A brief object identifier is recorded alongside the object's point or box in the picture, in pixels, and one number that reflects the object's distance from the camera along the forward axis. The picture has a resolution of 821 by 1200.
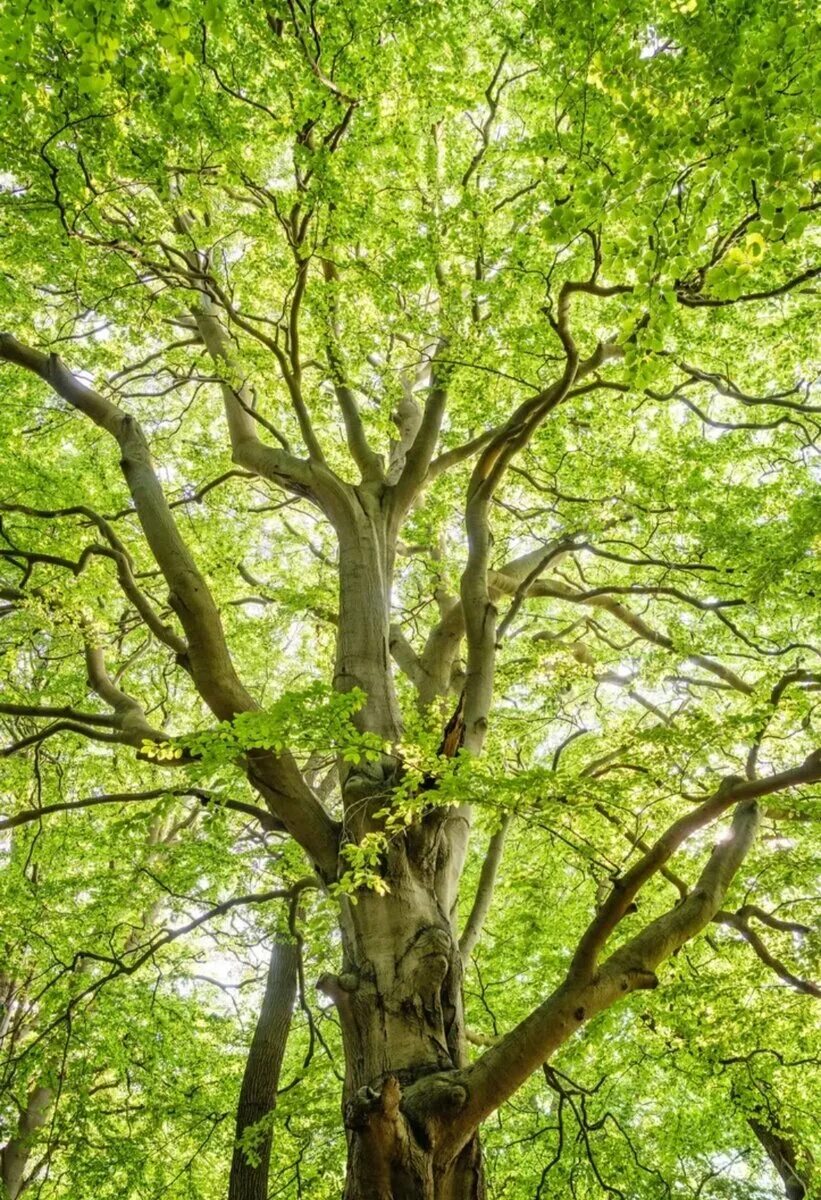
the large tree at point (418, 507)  3.31
